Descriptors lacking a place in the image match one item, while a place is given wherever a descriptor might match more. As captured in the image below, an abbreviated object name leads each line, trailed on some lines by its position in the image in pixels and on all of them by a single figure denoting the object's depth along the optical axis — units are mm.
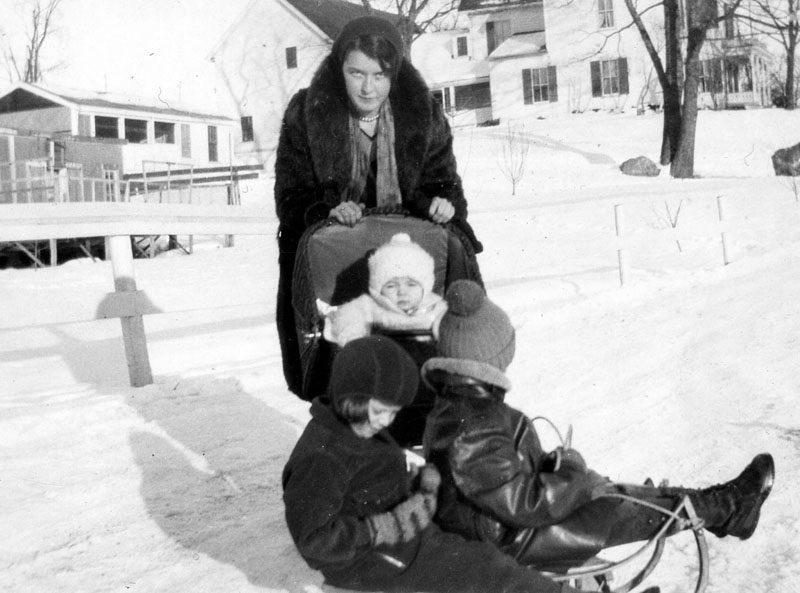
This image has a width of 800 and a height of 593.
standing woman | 3855
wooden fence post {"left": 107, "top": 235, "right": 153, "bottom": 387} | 6449
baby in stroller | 3393
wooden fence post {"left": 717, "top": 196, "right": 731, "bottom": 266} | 10492
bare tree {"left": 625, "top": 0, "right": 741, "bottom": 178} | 22688
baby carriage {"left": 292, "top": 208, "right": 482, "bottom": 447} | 3508
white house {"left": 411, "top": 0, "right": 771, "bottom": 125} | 39781
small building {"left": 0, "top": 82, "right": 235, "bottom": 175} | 34125
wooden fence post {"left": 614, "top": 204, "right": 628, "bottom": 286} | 9617
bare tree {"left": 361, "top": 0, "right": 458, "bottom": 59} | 31778
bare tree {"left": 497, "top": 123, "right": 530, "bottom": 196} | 22775
